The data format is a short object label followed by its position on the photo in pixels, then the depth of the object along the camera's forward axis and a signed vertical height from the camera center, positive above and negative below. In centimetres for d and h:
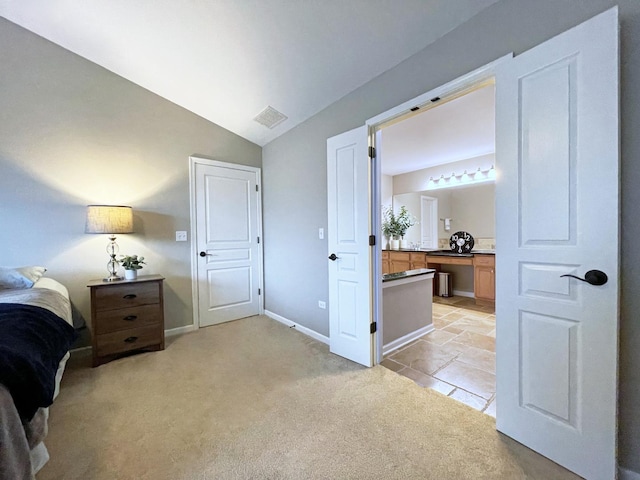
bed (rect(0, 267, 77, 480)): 75 -47
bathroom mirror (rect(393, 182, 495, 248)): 450 +43
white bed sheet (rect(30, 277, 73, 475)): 96 -74
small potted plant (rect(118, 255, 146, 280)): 263 -27
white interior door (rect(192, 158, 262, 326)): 331 -3
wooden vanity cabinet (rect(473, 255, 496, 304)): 385 -63
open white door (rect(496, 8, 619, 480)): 113 -5
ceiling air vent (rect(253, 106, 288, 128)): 291 +135
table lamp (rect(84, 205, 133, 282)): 242 +17
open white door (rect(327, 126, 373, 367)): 225 -9
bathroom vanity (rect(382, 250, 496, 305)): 388 -43
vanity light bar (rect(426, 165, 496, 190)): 429 +95
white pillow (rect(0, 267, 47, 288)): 196 -27
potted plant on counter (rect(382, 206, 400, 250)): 518 +16
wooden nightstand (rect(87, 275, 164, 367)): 237 -72
